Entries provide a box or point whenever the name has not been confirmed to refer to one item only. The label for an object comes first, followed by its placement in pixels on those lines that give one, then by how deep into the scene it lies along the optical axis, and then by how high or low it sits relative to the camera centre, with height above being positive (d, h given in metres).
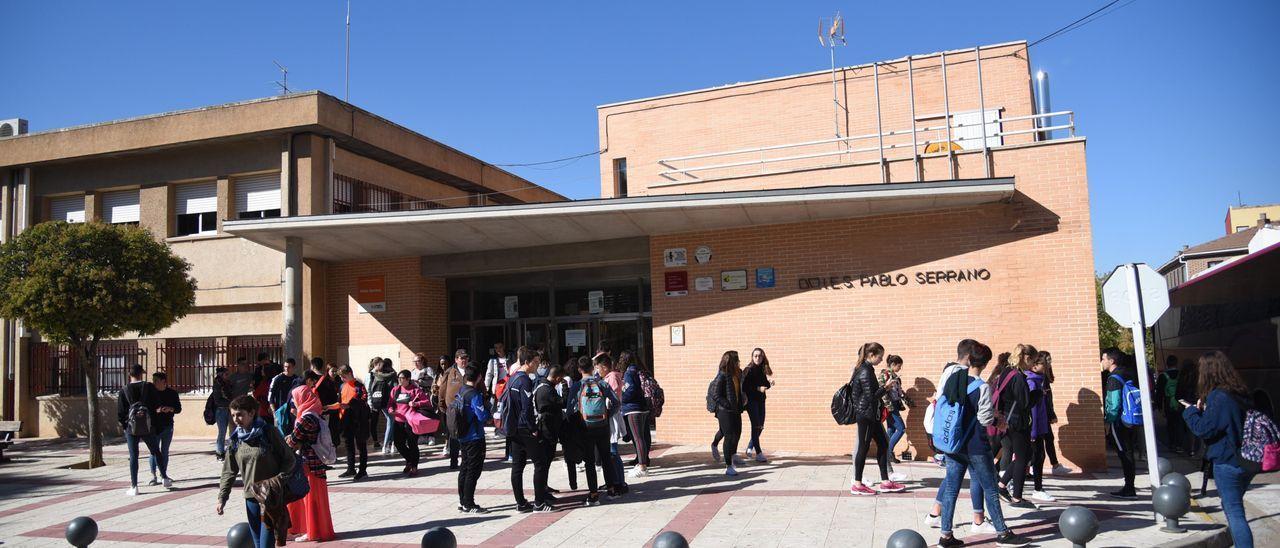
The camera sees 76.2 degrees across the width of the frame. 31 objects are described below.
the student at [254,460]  6.11 -0.83
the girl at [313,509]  7.66 -1.52
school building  11.09 +1.62
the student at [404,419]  10.93 -0.96
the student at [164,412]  10.88 -0.77
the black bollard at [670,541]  4.90 -1.24
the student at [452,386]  11.45 -0.61
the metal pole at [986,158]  11.30 +2.27
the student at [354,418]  11.04 -0.96
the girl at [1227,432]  5.91 -0.86
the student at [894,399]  10.00 -0.89
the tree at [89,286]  12.96 +1.16
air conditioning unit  21.09 +6.04
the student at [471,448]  8.66 -1.12
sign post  7.69 +0.11
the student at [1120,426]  8.72 -1.16
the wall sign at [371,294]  16.39 +1.05
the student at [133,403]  10.69 -0.67
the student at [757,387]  11.35 -0.77
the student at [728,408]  10.29 -0.95
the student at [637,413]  10.38 -0.98
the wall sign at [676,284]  13.21 +0.83
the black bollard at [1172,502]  6.91 -1.58
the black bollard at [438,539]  5.08 -1.22
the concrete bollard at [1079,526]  5.76 -1.46
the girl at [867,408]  8.59 -0.86
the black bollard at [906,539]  5.12 -1.35
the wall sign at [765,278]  12.52 +0.81
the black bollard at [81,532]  6.16 -1.32
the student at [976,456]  6.75 -1.10
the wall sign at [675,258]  13.25 +1.25
